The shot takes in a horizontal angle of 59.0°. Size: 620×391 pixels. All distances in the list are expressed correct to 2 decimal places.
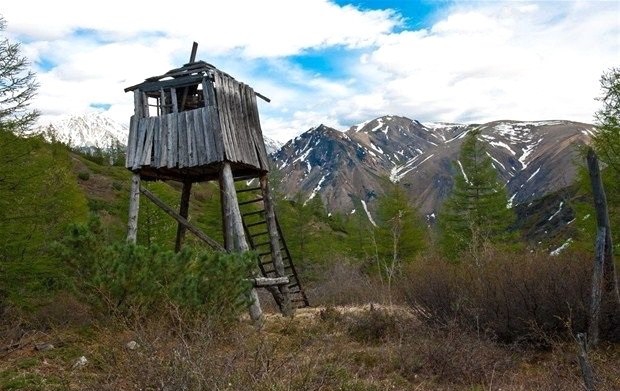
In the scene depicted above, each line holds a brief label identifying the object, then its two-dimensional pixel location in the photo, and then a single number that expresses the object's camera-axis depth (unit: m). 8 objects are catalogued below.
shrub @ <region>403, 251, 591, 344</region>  9.14
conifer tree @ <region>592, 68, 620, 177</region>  17.39
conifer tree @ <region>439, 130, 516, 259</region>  25.11
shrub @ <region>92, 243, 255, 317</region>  7.32
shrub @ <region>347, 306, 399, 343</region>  9.73
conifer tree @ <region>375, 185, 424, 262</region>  25.58
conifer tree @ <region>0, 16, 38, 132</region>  12.05
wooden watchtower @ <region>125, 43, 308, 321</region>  10.31
